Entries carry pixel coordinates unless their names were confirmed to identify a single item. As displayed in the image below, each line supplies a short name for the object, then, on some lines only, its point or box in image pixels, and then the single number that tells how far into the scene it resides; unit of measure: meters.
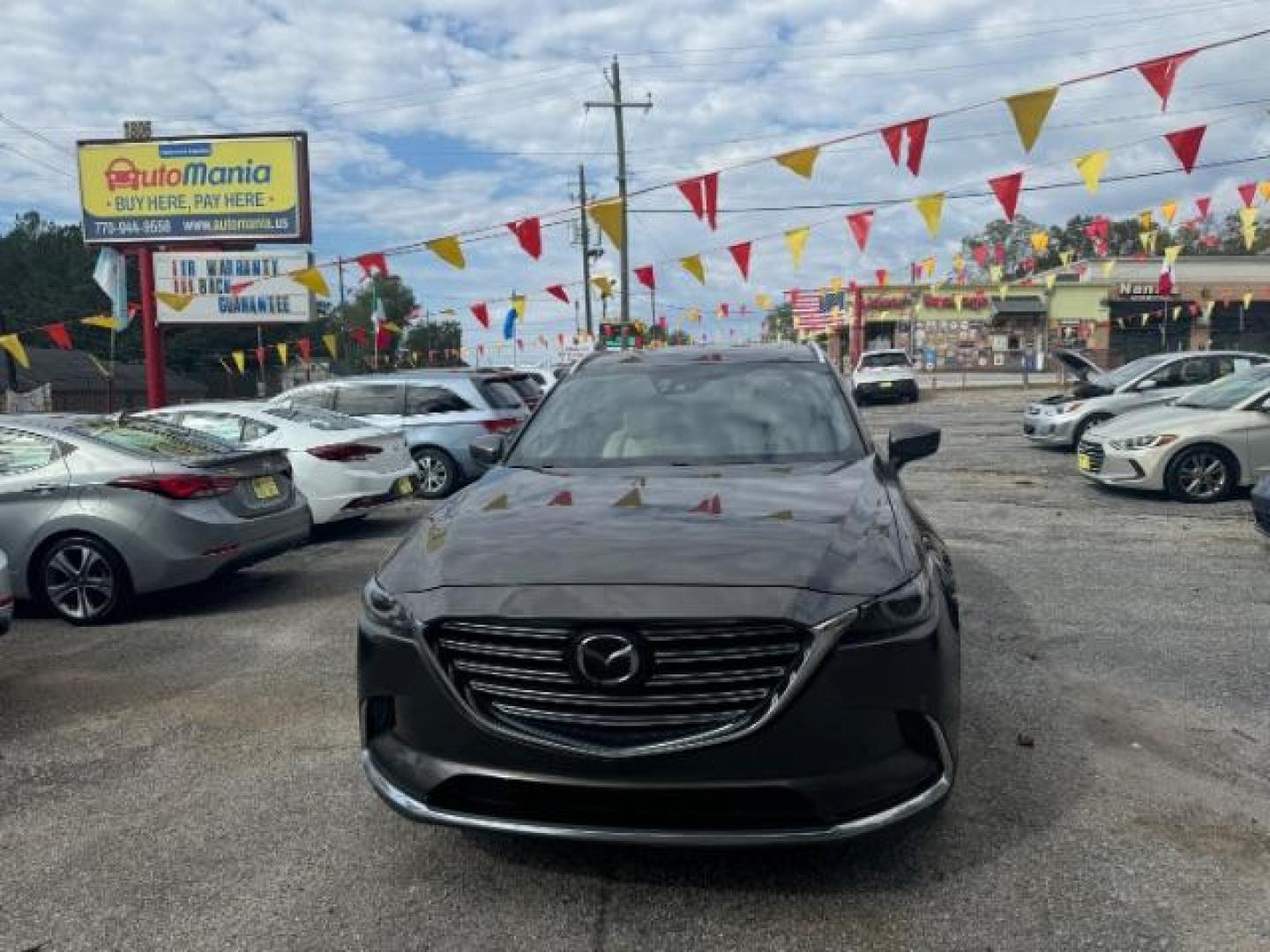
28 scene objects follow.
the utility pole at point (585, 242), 47.32
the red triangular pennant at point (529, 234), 15.18
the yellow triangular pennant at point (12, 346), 19.50
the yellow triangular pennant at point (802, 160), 11.84
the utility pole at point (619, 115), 34.22
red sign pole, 21.78
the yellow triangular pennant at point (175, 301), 22.45
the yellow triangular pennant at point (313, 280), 18.52
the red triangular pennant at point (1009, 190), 13.60
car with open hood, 14.04
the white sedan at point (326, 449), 9.23
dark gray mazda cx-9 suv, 2.55
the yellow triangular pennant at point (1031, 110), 10.30
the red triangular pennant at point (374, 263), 17.28
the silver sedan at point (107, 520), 6.19
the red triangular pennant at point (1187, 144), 11.73
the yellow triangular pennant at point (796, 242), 16.80
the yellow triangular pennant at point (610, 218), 14.09
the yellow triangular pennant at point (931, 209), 14.43
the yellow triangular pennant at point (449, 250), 15.09
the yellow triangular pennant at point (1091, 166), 12.65
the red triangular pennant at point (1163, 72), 9.85
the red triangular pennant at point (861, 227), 16.53
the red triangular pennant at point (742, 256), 17.77
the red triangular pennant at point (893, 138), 11.55
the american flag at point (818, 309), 49.00
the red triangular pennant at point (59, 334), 20.78
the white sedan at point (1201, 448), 9.93
